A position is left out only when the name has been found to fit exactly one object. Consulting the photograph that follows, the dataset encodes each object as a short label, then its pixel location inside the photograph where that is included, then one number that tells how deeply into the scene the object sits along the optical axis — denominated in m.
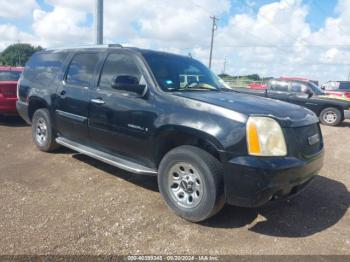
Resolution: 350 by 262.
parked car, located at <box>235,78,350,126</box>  11.61
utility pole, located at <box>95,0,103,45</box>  11.66
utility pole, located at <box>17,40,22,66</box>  80.90
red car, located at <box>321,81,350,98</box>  20.19
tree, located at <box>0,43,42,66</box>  83.12
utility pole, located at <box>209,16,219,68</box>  40.97
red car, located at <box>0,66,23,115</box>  7.97
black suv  3.14
